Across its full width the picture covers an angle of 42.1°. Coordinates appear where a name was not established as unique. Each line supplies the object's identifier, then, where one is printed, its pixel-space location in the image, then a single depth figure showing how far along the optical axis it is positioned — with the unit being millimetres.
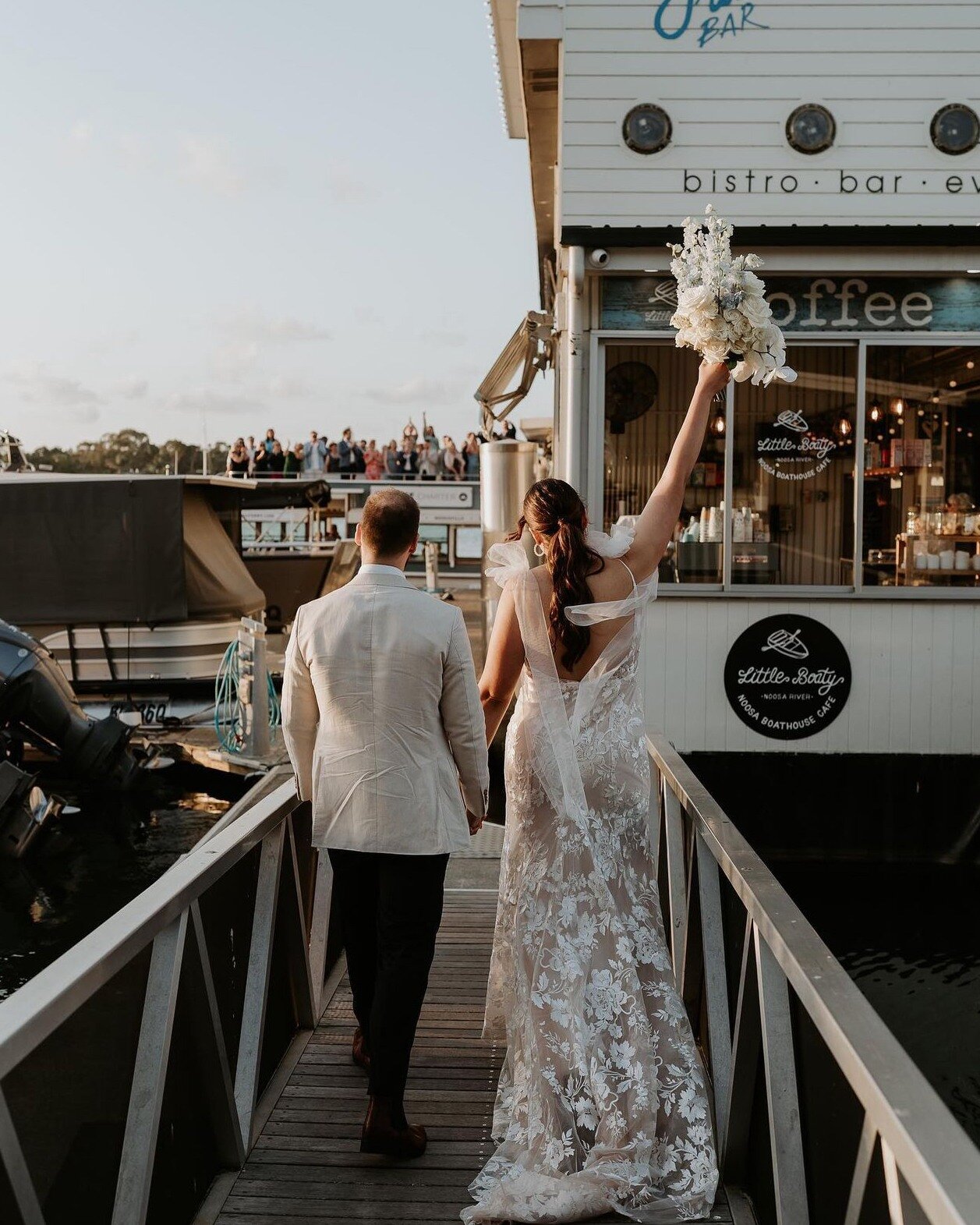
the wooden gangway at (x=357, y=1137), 3221
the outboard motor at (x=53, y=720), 10516
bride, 3365
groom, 3359
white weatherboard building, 7914
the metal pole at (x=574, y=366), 7965
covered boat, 13344
